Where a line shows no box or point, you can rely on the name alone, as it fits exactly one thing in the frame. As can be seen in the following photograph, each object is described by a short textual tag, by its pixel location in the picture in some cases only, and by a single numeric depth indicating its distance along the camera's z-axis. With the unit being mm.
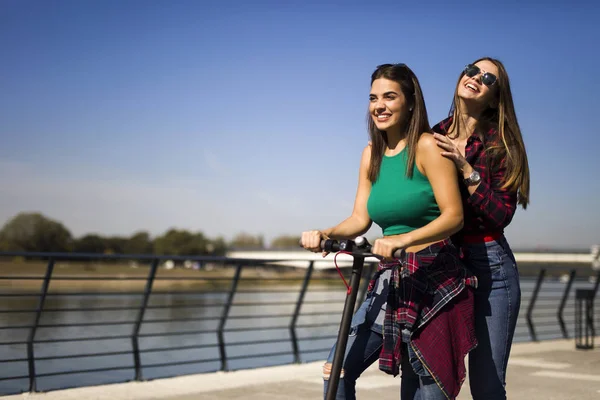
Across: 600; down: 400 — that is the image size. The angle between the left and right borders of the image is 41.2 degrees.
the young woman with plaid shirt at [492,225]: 3182
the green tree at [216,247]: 100919
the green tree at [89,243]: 97188
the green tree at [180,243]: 100875
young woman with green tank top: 3012
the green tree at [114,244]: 99125
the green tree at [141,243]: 101750
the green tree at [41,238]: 97438
